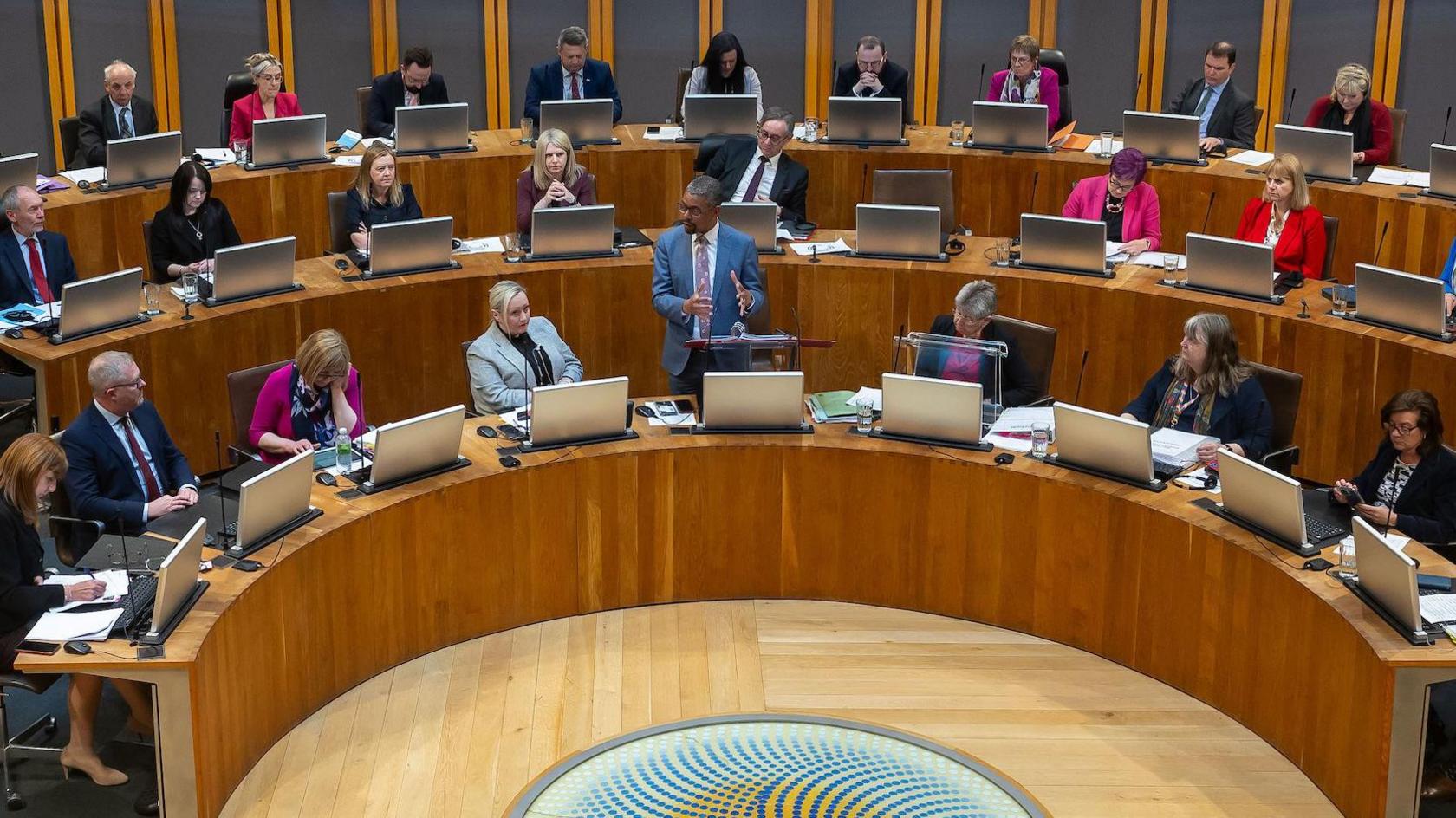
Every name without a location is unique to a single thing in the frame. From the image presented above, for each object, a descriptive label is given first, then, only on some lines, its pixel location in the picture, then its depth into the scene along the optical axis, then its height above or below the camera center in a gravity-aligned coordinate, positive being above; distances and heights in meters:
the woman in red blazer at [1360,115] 8.71 -0.19
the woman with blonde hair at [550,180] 7.85 -0.51
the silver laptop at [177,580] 4.50 -1.38
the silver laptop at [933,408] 5.86 -1.16
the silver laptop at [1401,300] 6.55 -0.86
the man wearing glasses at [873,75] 9.53 +0.00
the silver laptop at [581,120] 8.92 -0.25
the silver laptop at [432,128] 8.74 -0.30
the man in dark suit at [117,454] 5.51 -1.27
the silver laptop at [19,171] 7.90 -0.49
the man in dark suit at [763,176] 8.26 -0.50
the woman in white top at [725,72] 9.23 +0.01
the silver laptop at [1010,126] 8.91 -0.26
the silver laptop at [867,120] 9.05 -0.24
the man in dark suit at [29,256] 7.17 -0.80
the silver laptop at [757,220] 7.66 -0.66
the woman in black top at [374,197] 7.64 -0.57
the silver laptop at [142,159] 8.05 -0.44
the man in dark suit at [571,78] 9.50 -0.03
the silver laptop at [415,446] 5.45 -1.22
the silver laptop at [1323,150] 8.20 -0.35
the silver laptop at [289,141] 8.45 -0.36
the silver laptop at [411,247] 7.32 -0.77
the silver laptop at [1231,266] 7.05 -0.79
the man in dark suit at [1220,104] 9.11 -0.14
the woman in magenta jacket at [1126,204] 7.76 -0.59
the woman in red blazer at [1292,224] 7.43 -0.63
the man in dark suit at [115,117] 8.95 -0.26
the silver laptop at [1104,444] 5.54 -1.21
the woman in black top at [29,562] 4.84 -1.43
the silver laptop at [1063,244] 7.40 -0.74
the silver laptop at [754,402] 5.95 -1.15
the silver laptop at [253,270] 6.96 -0.83
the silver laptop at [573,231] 7.55 -0.71
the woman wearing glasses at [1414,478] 5.40 -1.29
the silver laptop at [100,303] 6.50 -0.91
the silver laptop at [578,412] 5.80 -1.17
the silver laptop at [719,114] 9.01 -0.22
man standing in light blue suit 6.66 -0.81
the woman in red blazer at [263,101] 8.98 -0.18
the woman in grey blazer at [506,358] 6.27 -1.07
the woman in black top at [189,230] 7.54 -0.72
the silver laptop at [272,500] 4.96 -1.29
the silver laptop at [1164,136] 8.58 -0.30
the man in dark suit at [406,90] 9.48 -0.11
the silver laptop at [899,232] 7.66 -0.71
